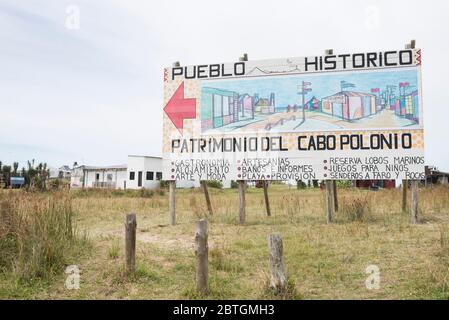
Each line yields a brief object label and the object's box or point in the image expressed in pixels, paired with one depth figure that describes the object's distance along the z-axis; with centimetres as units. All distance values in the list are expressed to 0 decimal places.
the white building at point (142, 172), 4562
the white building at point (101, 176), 4866
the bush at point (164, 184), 4644
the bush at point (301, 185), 4403
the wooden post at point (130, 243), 581
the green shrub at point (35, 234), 587
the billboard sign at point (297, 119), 1036
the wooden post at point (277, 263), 465
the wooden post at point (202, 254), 496
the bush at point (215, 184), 4638
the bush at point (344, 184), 3238
